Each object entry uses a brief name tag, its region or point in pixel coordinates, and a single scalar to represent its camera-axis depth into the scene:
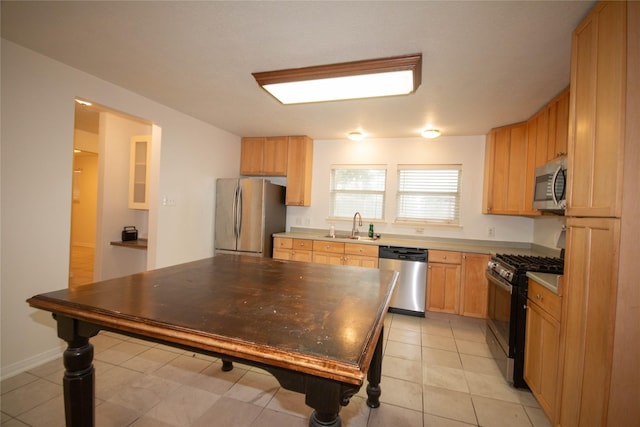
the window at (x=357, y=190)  4.33
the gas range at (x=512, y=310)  2.14
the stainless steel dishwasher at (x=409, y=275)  3.54
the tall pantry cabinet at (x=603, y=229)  1.15
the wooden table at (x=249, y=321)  0.84
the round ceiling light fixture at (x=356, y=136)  3.93
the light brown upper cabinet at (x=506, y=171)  3.22
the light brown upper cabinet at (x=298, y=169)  4.35
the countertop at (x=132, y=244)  3.57
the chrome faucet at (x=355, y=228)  4.29
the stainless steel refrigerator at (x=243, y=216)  3.97
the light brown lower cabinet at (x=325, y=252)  3.74
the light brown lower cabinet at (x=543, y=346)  1.68
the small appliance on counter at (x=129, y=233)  3.85
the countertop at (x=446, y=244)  3.41
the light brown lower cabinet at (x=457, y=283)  3.37
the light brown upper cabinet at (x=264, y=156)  4.43
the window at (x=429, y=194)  3.99
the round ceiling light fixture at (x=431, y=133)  3.55
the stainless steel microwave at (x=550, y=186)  2.06
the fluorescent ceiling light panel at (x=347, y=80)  1.97
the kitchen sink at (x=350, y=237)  4.06
